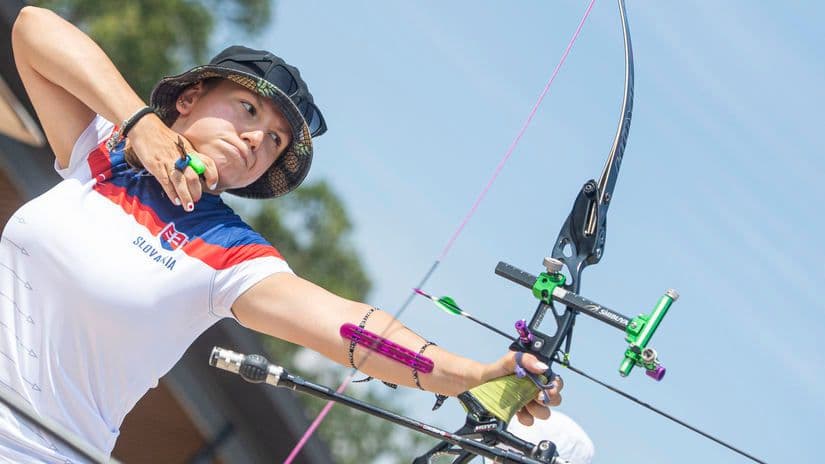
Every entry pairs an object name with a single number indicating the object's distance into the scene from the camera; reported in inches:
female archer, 173.6
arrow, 183.3
